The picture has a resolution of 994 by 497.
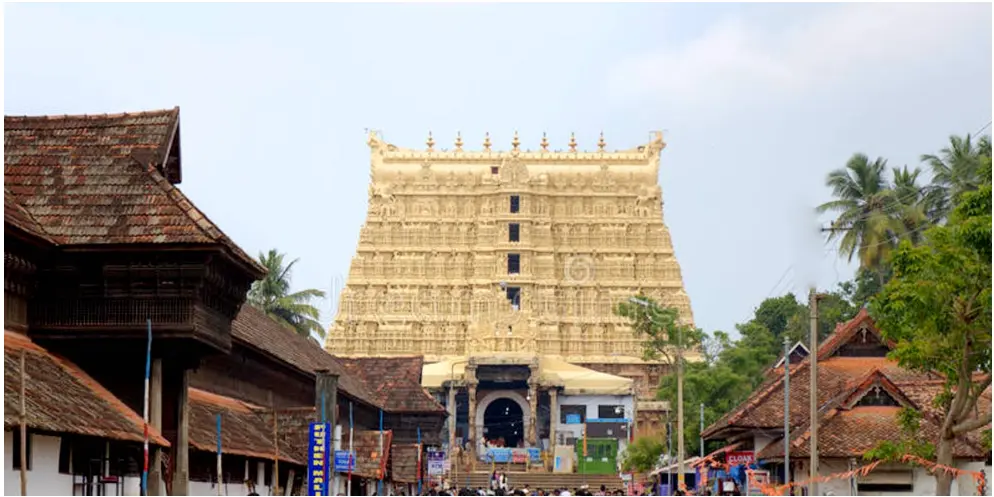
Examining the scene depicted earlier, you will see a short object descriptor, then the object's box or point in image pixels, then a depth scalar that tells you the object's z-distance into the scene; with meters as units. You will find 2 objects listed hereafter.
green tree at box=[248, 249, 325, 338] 90.00
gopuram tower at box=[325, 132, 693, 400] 113.19
